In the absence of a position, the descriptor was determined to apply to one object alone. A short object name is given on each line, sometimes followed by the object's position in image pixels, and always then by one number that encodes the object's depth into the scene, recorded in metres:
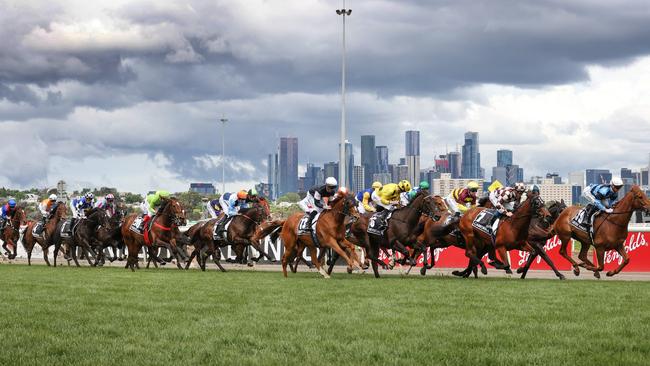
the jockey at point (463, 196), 24.62
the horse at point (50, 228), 31.77
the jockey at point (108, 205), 30.44
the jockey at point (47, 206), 32.97
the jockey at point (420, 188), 22.72
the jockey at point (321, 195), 22.23
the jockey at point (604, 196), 21.28
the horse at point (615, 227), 20.56
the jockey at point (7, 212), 35.50
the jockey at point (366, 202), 26.69
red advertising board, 27.97
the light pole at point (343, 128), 36.91
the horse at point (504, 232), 20.77
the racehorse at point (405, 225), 22.27
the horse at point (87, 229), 30.33
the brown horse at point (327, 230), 21.45
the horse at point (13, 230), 35.00
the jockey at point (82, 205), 31.11
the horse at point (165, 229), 27.27
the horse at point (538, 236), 21.21
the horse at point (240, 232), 26.75
